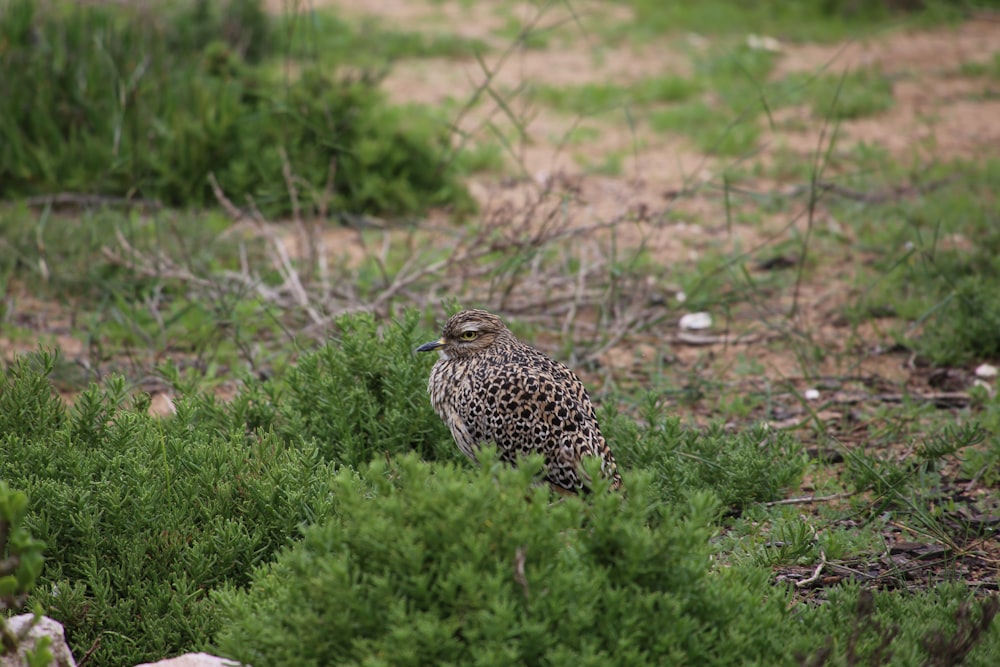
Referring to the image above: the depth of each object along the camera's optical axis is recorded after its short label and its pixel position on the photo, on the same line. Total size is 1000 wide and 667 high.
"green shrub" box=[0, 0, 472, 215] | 15.13
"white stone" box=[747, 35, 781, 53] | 22.12
